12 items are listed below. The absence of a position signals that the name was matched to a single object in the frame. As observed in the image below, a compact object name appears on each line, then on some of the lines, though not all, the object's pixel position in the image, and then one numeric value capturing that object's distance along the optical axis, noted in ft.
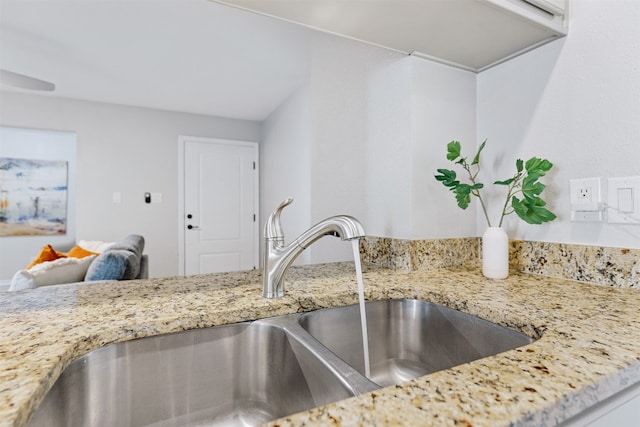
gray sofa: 5.63
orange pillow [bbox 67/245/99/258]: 8.58
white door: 12.67
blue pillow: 5.77
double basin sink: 1.80
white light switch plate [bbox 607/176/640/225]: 2.75
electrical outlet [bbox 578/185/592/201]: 3.03
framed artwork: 12.19
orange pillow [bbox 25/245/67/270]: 8.02
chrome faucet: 2.40
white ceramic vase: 3.20
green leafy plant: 3.13
